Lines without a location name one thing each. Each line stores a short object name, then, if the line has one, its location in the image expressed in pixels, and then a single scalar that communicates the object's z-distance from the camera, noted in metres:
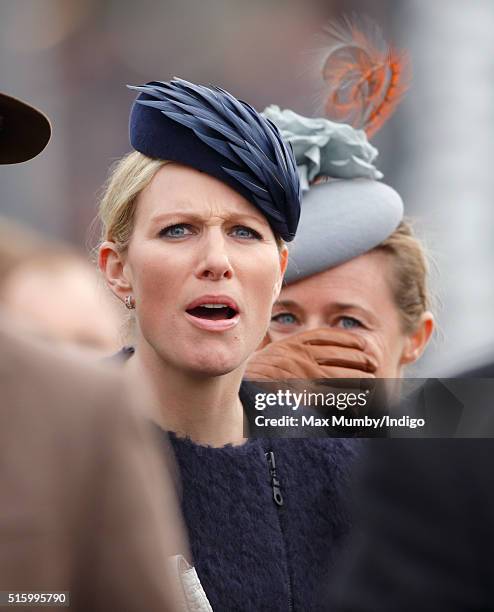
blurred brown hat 5.80
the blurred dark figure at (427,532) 5.47
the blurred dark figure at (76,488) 5.13
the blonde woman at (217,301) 6.18
